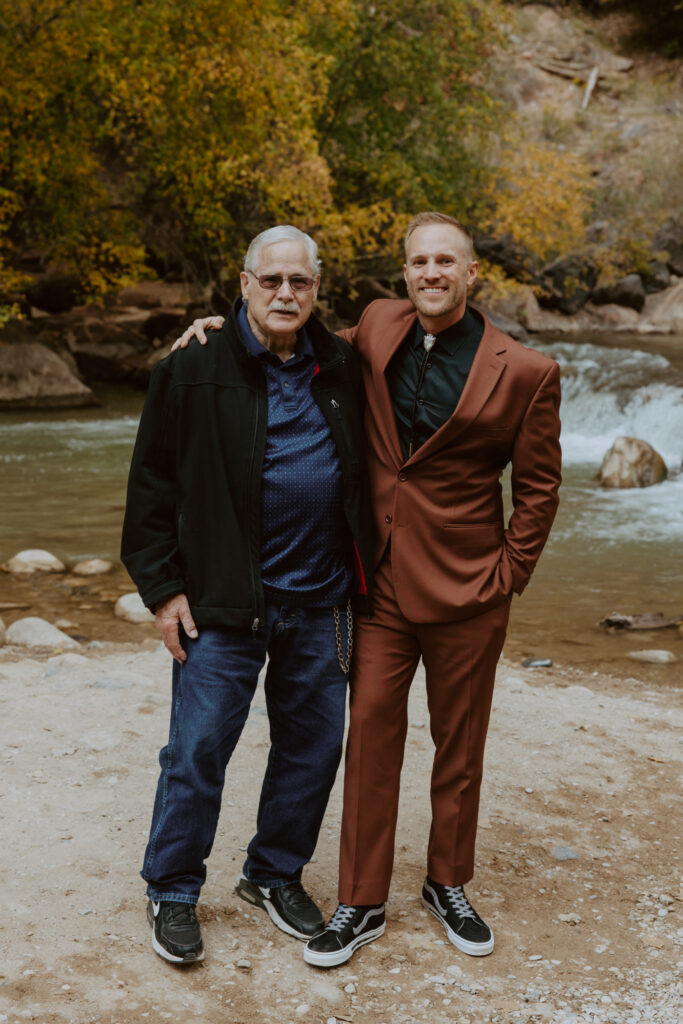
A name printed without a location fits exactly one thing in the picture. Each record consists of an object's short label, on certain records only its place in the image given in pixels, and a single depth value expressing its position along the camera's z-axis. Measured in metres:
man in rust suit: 2.82
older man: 2.73
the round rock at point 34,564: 8.34
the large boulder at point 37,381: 16.64
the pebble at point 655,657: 6.56
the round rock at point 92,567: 8.30
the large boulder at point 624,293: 24.97
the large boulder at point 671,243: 26.14
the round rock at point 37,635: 6.18
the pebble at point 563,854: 3.62
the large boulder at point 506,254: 22.55
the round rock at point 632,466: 12.38
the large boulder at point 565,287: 24.53
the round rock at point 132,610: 7.02
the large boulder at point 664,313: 24.36
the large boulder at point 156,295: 19.98
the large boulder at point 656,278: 25.64
